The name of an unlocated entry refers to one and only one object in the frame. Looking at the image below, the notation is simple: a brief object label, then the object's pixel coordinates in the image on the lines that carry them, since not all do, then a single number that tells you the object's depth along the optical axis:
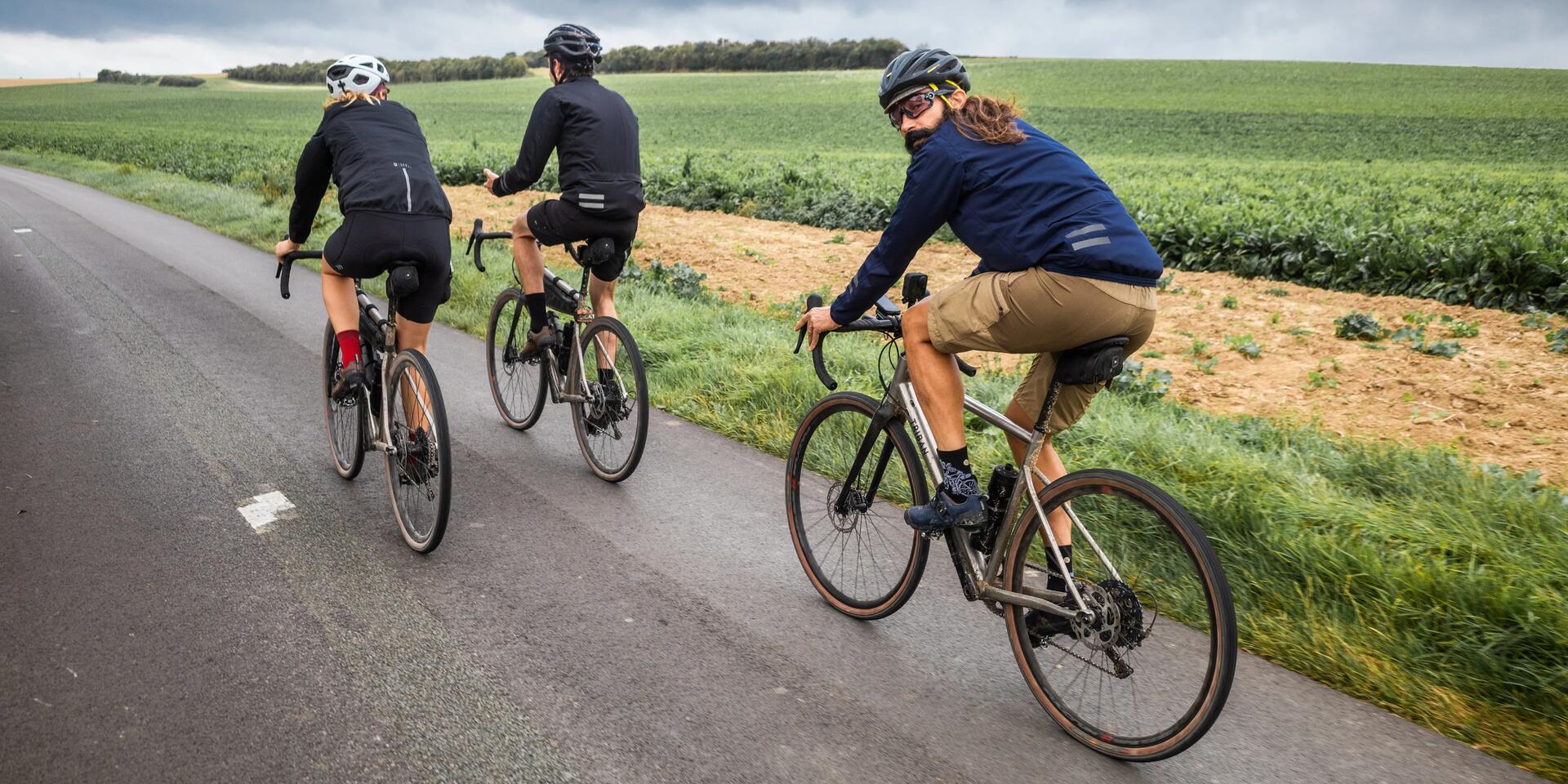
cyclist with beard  2.78
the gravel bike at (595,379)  4.98
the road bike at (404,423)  4.00
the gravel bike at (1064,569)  2.73
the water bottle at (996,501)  3.13
